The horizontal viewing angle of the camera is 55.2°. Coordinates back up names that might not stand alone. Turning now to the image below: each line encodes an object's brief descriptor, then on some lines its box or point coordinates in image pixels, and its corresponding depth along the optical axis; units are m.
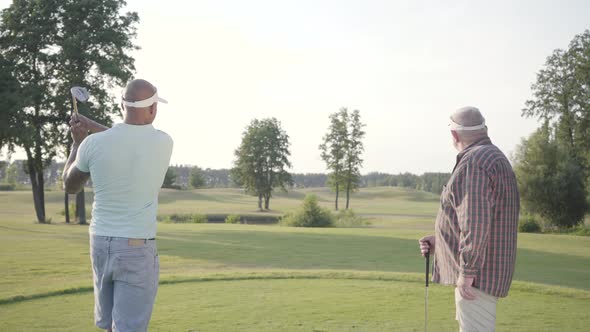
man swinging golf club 3.95
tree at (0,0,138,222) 35.09
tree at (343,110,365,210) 76.12
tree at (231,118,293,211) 86.62
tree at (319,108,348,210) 76.38
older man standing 4.25
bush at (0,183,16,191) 98.34
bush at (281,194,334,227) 43.78
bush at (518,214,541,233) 41.69
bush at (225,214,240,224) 53.12
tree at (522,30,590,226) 46.97
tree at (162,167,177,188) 112.44
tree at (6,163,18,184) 105.49
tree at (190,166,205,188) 131.75
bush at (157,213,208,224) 50.22
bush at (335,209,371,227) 45.59
